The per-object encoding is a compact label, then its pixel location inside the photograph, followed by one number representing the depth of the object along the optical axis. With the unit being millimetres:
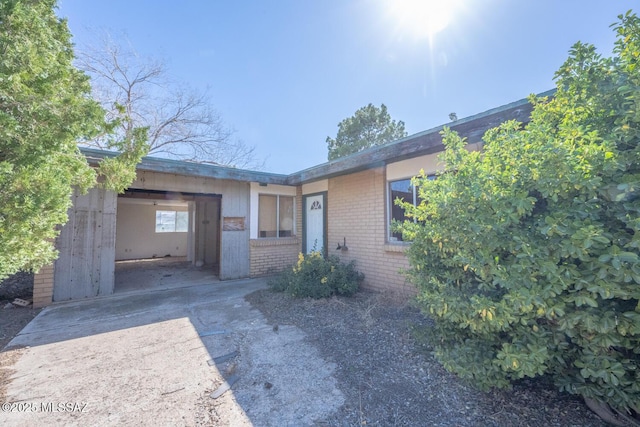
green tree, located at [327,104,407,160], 17781
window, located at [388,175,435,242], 5309
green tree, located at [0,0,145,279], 2273
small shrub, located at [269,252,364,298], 5266
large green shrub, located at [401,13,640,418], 1516
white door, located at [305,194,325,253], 7428
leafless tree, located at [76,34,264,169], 11891
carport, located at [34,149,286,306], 5391
